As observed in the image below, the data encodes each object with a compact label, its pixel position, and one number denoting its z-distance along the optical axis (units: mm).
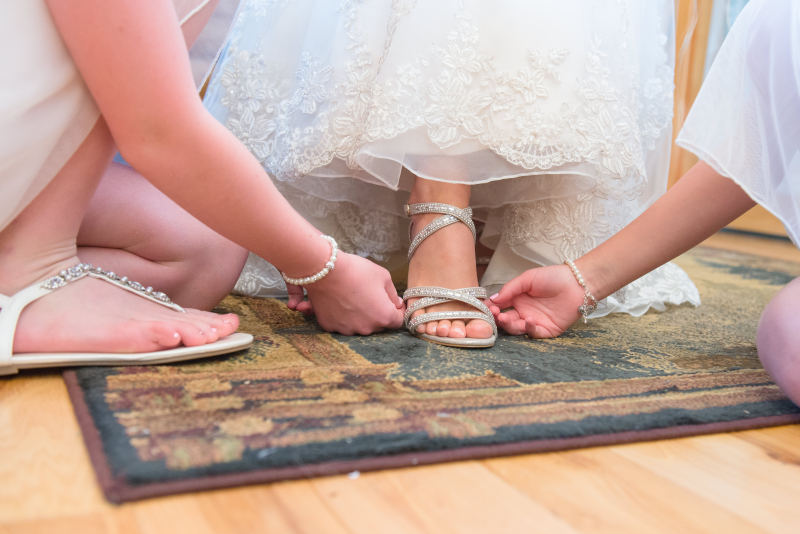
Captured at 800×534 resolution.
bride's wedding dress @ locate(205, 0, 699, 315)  826
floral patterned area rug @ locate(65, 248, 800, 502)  479
